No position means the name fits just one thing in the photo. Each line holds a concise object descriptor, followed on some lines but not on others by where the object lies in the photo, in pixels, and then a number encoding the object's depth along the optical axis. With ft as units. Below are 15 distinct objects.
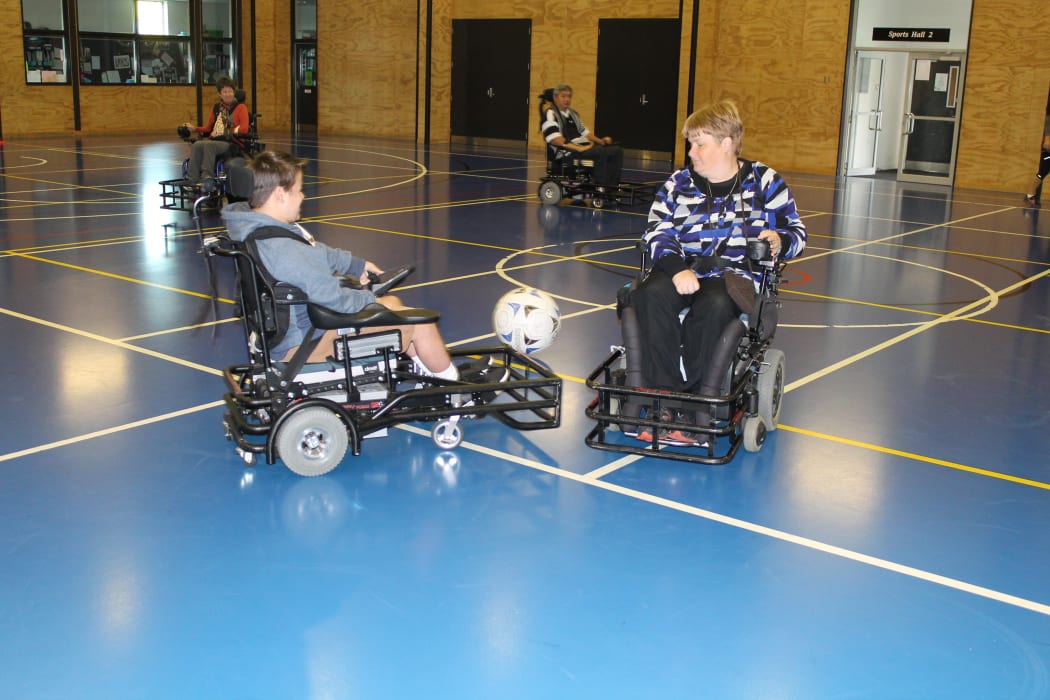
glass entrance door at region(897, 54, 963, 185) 61.46
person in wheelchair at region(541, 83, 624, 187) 44.60
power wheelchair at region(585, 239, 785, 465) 15.02
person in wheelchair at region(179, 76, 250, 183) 40.68
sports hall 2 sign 59.72
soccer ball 17.30
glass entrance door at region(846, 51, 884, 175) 63.72
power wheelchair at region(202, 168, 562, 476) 14.25
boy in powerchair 14.16
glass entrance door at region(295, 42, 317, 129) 91.04
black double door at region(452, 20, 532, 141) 77.56
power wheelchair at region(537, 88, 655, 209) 45.19
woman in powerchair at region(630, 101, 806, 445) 15.57
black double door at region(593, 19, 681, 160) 69.92
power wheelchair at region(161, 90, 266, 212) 39.40
